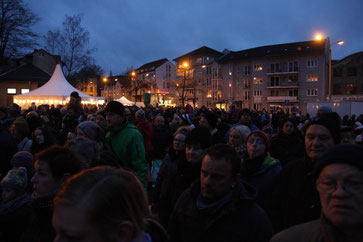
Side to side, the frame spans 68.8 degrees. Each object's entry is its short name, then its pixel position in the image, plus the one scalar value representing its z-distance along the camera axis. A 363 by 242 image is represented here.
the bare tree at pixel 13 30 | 30.12
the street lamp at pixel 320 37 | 18.79
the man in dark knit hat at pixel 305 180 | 2.47
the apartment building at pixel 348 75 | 57.94
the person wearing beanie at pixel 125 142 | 4.11
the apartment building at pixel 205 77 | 63.22
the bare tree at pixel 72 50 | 31.56
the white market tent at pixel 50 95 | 20.00
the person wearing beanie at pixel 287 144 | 5.26
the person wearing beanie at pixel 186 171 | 3.48
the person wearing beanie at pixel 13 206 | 2.77
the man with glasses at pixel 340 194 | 1.36
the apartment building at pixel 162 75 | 75.62
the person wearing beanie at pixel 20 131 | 5.34
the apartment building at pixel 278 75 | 52.69
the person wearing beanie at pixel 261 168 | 3.24
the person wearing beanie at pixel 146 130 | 8.06
